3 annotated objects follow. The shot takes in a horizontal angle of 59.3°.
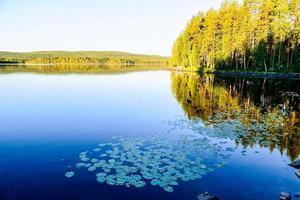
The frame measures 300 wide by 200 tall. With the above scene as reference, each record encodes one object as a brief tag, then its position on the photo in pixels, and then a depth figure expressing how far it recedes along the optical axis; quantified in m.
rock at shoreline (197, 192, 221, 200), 7.31
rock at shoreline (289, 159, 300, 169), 10.02
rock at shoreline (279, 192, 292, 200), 7.47
